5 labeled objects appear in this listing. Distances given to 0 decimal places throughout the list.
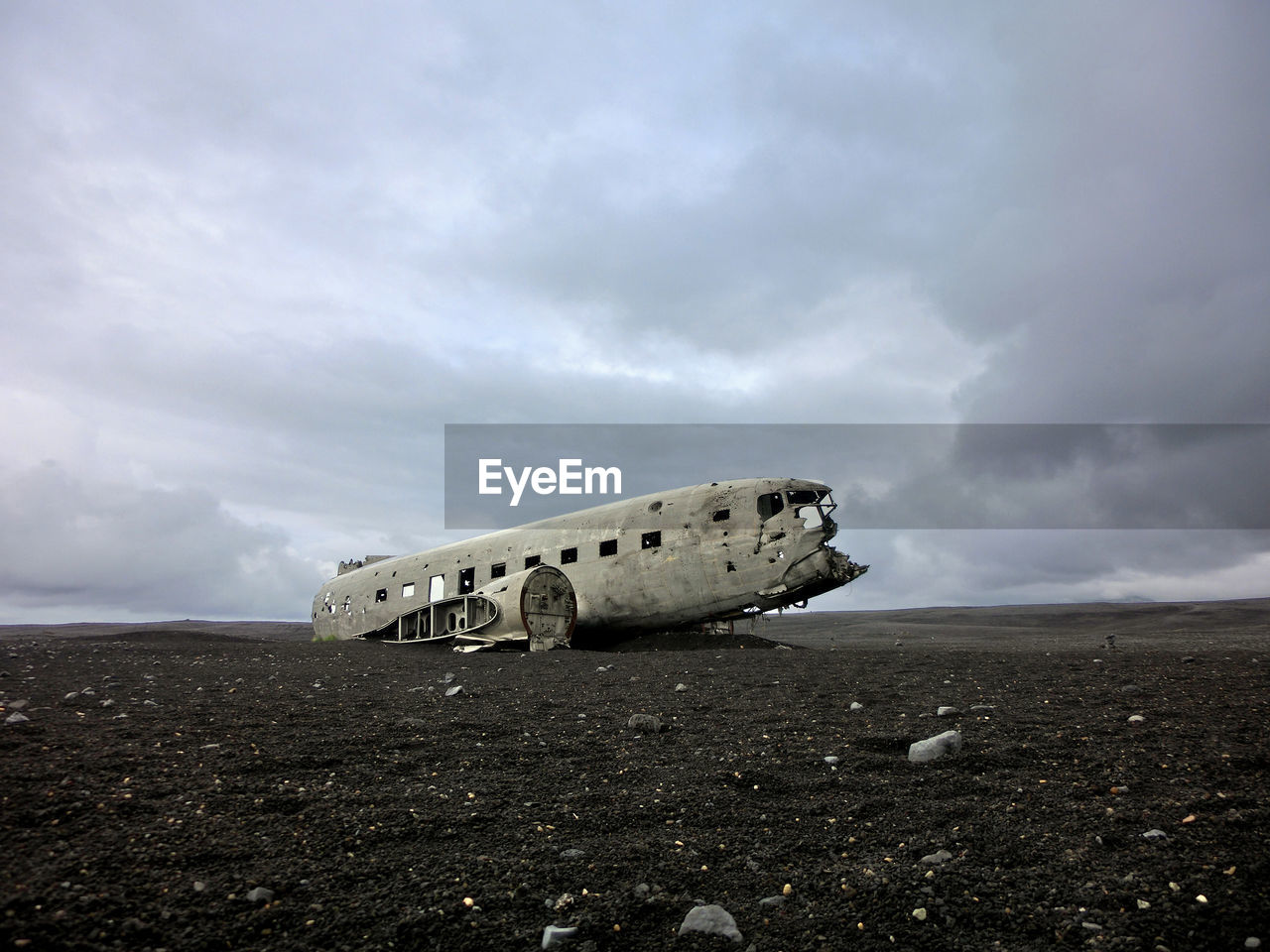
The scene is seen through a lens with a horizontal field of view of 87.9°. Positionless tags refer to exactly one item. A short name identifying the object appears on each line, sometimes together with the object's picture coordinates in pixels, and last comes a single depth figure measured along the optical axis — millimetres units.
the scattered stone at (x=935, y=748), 5047
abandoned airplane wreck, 17156
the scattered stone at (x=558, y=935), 2773
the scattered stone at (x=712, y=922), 2850
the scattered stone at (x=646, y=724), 6297
